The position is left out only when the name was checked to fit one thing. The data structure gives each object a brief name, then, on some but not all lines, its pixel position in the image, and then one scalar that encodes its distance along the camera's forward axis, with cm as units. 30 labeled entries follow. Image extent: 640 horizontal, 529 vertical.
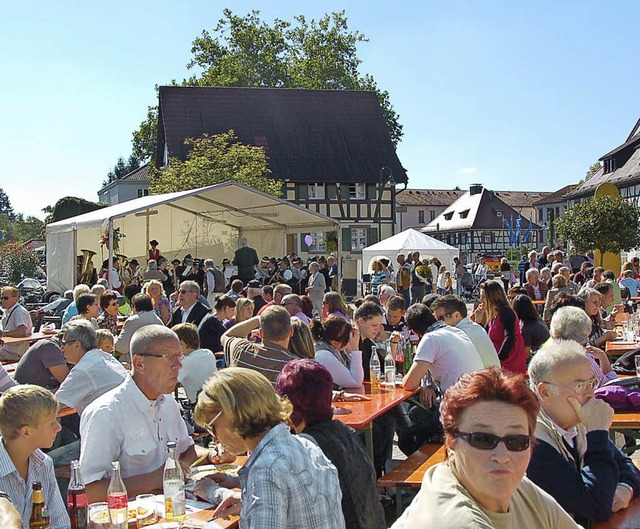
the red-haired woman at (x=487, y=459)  204
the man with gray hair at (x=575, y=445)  301
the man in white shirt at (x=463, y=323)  606
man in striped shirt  511
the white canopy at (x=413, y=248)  2402
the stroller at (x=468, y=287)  2589
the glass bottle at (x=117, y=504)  290
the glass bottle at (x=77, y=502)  300
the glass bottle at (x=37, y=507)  295
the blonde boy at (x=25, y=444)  306
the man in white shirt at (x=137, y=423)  338
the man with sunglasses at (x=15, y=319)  974
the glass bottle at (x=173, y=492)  308
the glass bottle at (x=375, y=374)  603
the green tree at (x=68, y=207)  4506
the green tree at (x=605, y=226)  2652
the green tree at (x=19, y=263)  3095
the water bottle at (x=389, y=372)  623
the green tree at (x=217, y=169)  3070
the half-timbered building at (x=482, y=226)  6794
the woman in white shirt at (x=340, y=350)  575
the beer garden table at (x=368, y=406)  499
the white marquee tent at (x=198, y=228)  1848
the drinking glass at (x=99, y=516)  289
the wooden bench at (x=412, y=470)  438
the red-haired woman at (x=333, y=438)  311
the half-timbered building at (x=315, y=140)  3972
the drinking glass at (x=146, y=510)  304
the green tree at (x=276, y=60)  4703
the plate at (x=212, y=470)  355
